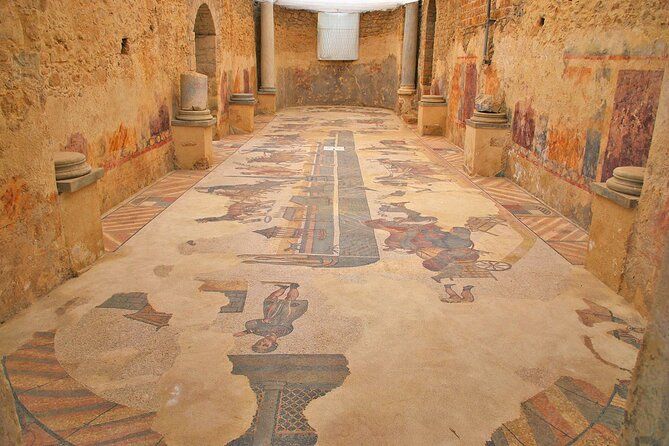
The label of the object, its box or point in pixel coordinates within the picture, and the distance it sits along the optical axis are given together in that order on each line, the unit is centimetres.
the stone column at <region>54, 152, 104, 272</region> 347
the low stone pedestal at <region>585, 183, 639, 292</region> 341
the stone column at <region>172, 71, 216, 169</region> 711
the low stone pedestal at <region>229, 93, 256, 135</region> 1071
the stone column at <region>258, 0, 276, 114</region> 1407
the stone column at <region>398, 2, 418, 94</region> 1362
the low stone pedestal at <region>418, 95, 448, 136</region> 1090
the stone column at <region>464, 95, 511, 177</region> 706
